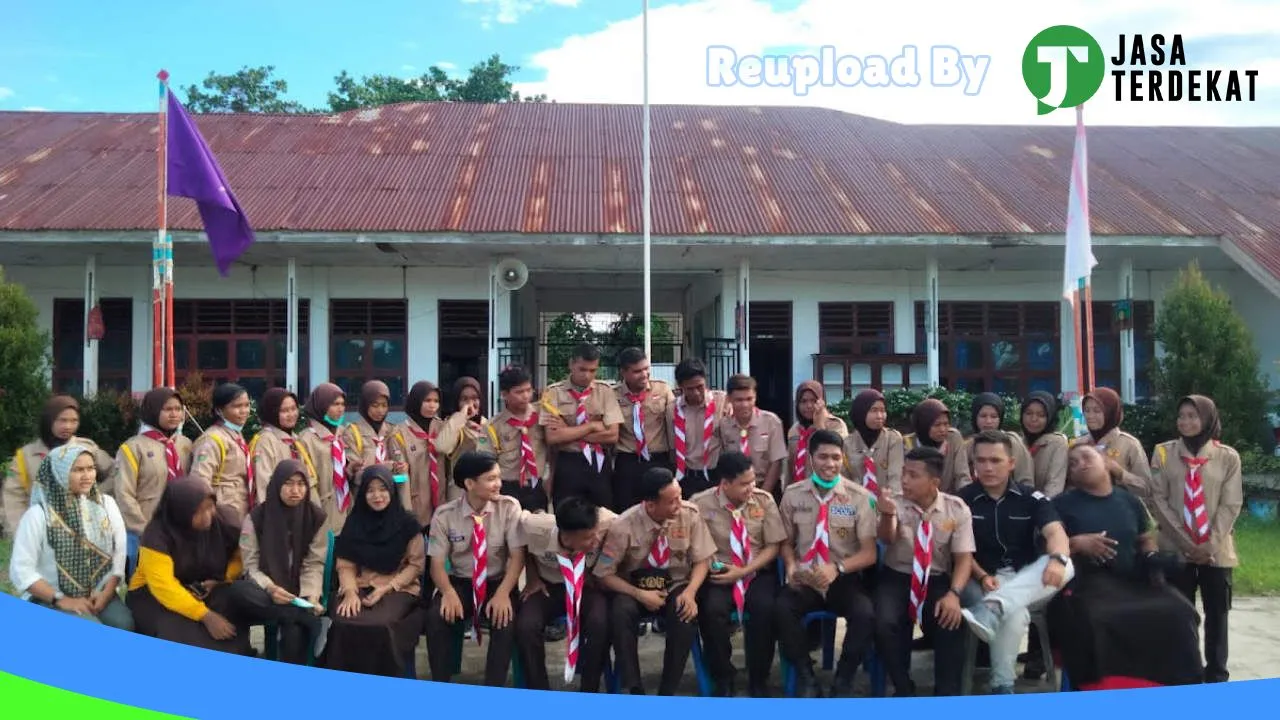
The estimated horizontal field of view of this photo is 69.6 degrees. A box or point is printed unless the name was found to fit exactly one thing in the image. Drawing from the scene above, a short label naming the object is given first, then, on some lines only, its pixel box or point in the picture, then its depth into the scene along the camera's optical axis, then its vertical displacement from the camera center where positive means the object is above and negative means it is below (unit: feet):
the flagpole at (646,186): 26.92 +5.83
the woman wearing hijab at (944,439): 15.75 -1.15
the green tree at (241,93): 77.15 +24.01
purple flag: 24.16 +5.39
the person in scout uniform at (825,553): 13.01 -2.68
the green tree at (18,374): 28.48 +0.17
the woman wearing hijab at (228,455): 14.83 -1.26
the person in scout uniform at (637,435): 16.88 -1.12
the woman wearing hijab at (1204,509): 14.15 -2.17
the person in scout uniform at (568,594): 12.82 -3.14
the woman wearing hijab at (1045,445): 15.75 -1.26
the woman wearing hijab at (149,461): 14.76 -1.35
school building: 34.14 +4.81
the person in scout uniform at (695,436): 16.67 -1.11
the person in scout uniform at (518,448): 16.07 -1.27
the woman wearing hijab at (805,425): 16.78 -0.95
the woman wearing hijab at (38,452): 14.34 -1.13
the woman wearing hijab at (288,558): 12.84 -2.59
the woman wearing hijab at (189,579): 12.43 -2.79
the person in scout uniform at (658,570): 12.85 -2.86
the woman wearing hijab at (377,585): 12.80 -3.01
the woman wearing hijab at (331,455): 16.02 -1.38
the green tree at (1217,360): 32.14 +0.38
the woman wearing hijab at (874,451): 16.20 -1.40
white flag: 22.88 +3.53
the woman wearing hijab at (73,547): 12.42 -2.30
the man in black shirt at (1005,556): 12.50 -2.62
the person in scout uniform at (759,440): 16.37 -1.17
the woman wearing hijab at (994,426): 15.69 -0.93
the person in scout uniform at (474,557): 13.08 -2.66
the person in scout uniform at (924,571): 12.67 -2.85
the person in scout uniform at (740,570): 13.17 -2.90
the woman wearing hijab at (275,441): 15.14 -1.06
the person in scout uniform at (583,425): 16.24 -0.88
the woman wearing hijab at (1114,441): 15.20 -1.19
